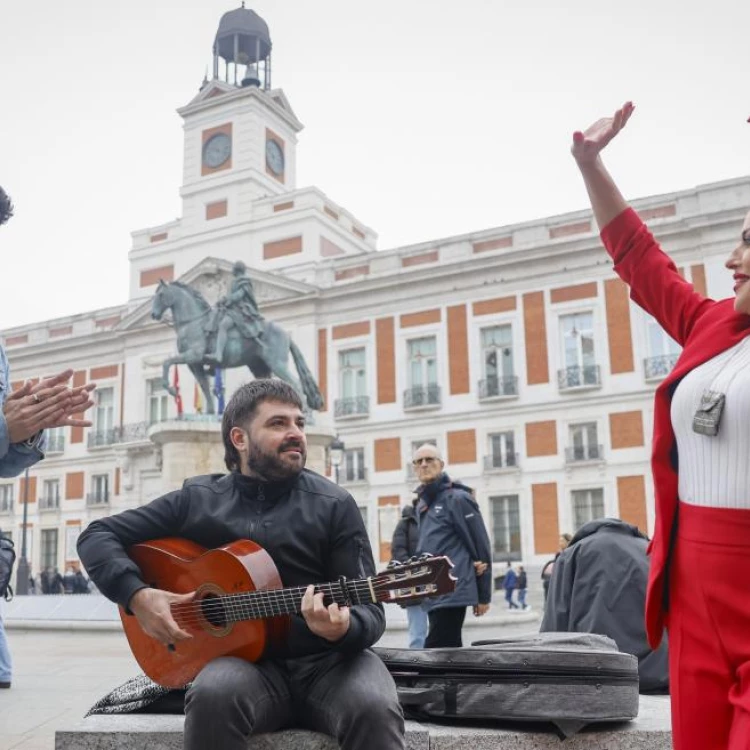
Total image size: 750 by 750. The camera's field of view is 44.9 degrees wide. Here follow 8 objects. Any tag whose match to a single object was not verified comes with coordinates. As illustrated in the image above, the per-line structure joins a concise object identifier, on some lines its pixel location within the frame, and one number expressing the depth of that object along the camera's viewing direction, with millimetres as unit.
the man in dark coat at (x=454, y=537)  5633
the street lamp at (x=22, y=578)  27050
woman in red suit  1756
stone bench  2609
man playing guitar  2332
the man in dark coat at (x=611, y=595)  3527
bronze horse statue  14898
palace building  25797
